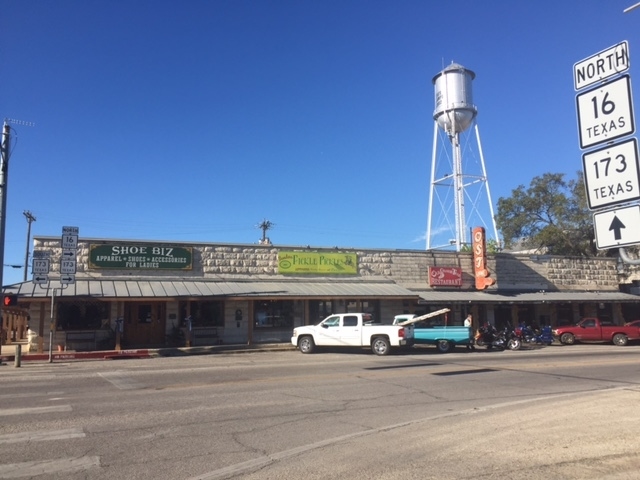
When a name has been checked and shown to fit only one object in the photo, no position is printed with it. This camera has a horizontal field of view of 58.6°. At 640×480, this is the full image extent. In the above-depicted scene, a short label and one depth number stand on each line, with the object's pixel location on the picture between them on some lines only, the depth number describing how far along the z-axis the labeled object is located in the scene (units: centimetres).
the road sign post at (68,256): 2079
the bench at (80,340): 2483
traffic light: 1992
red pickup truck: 3059
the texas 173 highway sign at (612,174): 547
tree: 4231
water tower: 4597
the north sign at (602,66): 582
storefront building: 2495
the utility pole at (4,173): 2145
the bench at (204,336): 2689
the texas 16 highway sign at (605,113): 567
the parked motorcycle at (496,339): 2698
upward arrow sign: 552
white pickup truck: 2319
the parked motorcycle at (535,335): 2928
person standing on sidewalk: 2535
